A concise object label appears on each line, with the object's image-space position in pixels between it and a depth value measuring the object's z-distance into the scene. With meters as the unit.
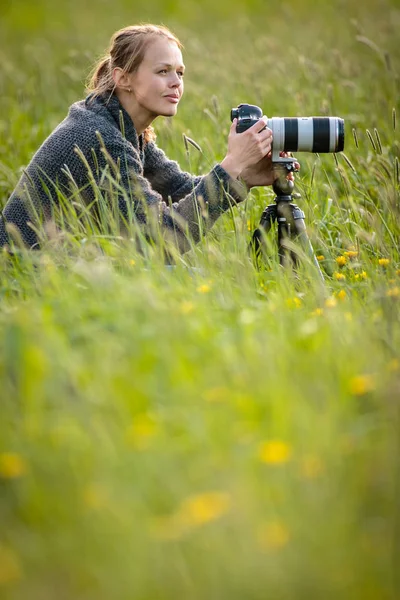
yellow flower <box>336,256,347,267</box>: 5.98
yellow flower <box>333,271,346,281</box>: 5.67
